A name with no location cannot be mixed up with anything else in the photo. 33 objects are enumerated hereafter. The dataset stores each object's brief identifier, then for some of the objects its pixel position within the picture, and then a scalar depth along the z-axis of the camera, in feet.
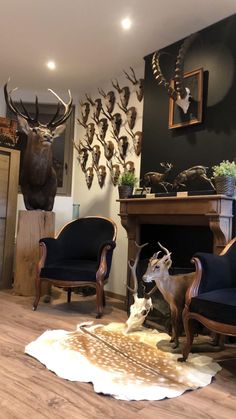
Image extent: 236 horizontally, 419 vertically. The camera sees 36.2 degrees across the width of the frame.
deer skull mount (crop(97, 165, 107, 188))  16.50
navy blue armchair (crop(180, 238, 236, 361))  7.15
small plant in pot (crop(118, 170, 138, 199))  12.77
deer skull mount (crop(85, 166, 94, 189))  17.19
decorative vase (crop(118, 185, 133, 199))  12.76
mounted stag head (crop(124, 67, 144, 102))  14.51
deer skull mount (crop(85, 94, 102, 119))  16.85
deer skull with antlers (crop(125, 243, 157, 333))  9.85
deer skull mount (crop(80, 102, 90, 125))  17.58
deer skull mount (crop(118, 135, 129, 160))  15.29
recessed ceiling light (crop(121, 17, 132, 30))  11.48
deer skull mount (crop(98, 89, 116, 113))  16.08
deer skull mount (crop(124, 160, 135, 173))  14.80
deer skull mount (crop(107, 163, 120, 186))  15.63
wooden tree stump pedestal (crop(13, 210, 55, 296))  14.07
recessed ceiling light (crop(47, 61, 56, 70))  14.71
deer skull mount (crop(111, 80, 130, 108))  15.24
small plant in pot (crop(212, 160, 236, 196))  9.45
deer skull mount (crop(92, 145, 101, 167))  16.76
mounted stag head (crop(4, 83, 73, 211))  13.73
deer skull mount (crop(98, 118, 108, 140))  16.42
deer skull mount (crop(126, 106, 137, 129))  14.85
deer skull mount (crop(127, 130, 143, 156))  14.51
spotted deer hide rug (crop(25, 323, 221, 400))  6.60
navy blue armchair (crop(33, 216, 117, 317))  11.54
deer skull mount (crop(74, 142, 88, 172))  17.51
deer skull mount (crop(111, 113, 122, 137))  15.62
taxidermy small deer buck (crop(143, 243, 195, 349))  8.82
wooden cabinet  15.61
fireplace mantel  9.61
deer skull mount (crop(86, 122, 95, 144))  17.15
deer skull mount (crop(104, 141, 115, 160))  16.02
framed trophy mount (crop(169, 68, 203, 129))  11.64
